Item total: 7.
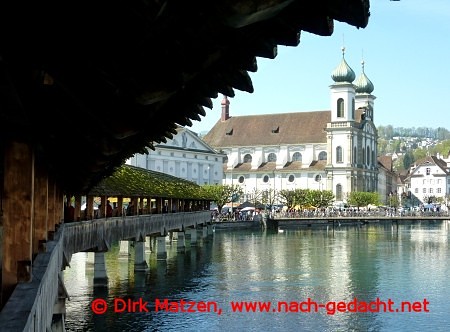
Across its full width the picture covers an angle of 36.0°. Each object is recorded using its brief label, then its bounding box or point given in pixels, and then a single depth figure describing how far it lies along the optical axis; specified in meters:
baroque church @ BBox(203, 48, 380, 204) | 110.25
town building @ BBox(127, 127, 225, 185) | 87.16
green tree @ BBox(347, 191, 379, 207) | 103.25
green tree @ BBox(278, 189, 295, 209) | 98.00
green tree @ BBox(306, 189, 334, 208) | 97.69
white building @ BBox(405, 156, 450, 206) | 152.88
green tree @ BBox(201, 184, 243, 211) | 85.69
